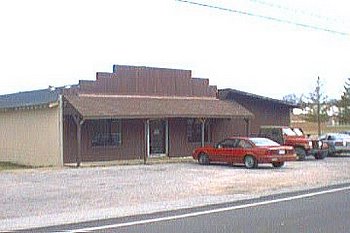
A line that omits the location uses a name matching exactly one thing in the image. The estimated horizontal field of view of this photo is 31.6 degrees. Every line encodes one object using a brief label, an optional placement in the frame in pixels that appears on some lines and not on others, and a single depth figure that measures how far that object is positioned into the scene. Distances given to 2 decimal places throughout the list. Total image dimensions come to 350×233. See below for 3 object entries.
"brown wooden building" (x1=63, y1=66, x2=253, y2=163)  30.27
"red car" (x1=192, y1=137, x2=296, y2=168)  27.03
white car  37.09
